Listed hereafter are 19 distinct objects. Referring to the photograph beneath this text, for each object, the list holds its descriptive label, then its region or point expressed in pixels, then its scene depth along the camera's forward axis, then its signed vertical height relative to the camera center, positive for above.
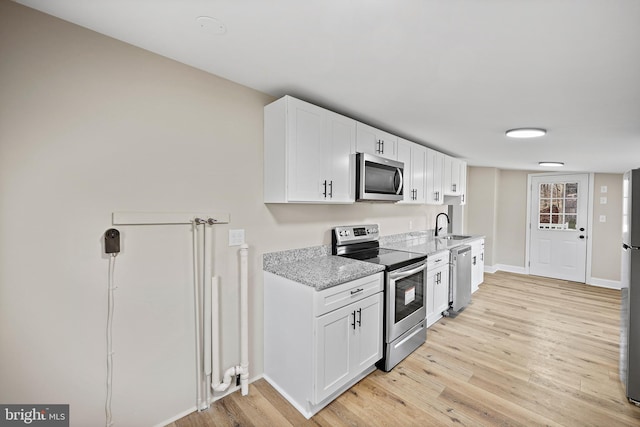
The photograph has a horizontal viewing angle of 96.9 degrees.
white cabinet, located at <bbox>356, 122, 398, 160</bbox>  2.71 +0.67
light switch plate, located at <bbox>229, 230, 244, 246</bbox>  2.13 -0.24
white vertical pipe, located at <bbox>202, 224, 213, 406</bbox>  1.95 -0.69
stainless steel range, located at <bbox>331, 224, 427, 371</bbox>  2.40 -0.74
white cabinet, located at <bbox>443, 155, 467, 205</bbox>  4.32 +0.48
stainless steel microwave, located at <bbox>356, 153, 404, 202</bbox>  2.63 +0.29
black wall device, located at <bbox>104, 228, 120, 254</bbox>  1.58 -0.20
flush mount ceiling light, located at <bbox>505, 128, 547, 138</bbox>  2.80 +0.76
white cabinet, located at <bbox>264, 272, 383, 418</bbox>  1.90 -0.95
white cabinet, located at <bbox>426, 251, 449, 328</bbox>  3.20 -0.93
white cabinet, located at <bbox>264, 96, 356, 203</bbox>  2.13 +0.43
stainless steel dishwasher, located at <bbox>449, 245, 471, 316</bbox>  3.62 -0.93
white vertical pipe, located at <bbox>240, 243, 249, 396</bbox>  2.12 -0.85
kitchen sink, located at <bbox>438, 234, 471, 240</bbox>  4.47 -0.48
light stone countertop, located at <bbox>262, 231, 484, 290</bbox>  1.98 -0.49
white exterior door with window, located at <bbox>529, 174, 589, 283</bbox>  5.36 -0.36
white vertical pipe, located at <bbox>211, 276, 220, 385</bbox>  1.98 -0.87
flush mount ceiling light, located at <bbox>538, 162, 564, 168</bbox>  4.47 +0.71
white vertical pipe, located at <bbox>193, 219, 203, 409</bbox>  1.94 -0.68
